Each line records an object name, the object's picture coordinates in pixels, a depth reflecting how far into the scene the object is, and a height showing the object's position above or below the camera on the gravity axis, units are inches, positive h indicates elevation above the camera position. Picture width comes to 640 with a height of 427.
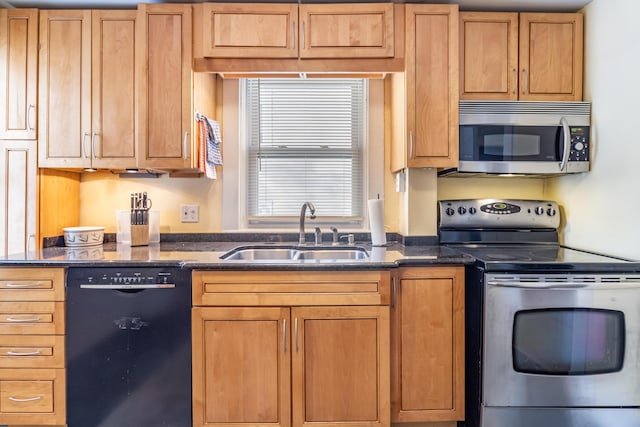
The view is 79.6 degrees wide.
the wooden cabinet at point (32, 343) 69.2 -24.1
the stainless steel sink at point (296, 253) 87.7 -9.8
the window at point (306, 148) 99.9 +16.4
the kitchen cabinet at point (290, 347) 69.1 -24.6
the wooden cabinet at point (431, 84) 80.9 +26.9
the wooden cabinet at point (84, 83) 81.9 +27.0
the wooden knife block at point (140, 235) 88.4 -5.8
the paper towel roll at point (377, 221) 87.7 -2.3
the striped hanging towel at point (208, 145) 86.2 +15.2
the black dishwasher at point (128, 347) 69.4 -24.8
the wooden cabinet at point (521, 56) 82.8 +33.8
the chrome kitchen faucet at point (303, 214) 88.9 -0.8
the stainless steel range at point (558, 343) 65.1 -22.4
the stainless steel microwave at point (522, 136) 81.2 +16.1
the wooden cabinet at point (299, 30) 80.8 +38.1
